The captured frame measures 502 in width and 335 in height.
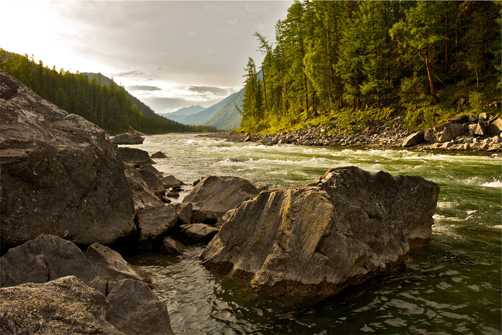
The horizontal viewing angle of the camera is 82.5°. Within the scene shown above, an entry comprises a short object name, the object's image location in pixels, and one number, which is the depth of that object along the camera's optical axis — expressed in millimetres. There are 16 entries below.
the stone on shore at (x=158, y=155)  31680
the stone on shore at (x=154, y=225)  7945
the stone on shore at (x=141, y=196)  9072
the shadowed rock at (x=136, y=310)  3797
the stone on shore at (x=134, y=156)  21634
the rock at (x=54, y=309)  2605
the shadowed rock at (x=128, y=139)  58188
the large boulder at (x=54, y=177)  5672
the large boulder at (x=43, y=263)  4199
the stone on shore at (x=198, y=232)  8727
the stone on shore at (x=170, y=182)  15961
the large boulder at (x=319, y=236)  5727
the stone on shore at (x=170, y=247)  7855
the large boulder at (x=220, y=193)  11234
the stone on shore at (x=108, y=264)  5527
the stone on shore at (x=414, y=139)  31156
